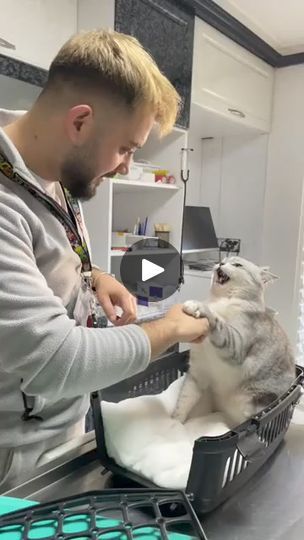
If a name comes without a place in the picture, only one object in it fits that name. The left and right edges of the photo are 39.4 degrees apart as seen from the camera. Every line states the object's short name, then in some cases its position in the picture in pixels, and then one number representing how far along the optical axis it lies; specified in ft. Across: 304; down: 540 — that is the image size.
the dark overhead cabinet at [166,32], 5.14
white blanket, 2.09
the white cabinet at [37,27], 4.42
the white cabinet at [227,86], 6.40
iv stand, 6.54
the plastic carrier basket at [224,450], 1.81
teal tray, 1.50
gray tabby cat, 2.72
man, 1.80
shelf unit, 5.57
